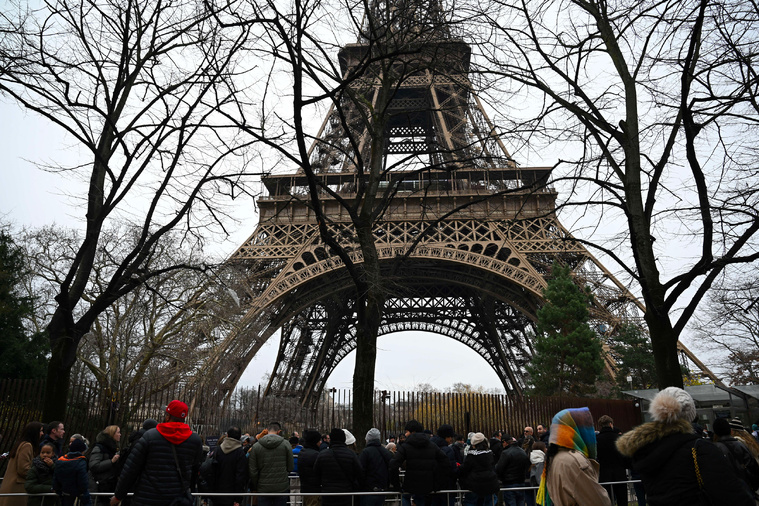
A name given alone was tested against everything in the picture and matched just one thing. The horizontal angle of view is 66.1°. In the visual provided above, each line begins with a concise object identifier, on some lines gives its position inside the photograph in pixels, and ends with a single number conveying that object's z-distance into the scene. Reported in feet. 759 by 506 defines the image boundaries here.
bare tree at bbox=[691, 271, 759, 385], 93.76
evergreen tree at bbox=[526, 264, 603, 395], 79.82
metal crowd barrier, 19.90
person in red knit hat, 15.26
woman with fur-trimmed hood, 10.42
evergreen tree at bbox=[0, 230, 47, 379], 56.70
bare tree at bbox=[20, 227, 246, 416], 60.59
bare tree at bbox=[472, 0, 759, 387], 24.29
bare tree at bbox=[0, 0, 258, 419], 26.91
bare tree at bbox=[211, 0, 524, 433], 24.02
